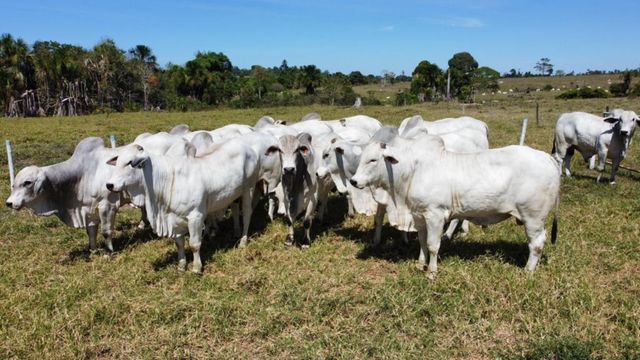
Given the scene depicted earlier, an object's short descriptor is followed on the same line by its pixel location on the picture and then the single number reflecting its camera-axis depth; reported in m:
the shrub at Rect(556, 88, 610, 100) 40.91
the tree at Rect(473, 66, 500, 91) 58.30
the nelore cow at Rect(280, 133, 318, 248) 6.29
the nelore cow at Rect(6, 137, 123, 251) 5.93
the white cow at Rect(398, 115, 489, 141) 7.82
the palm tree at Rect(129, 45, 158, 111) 46.69
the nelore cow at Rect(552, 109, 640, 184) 9.30
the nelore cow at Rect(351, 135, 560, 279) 5.04
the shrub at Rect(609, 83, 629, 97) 42.95
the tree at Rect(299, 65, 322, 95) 56.81
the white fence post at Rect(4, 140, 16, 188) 8.09
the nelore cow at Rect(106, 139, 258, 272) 5.31
